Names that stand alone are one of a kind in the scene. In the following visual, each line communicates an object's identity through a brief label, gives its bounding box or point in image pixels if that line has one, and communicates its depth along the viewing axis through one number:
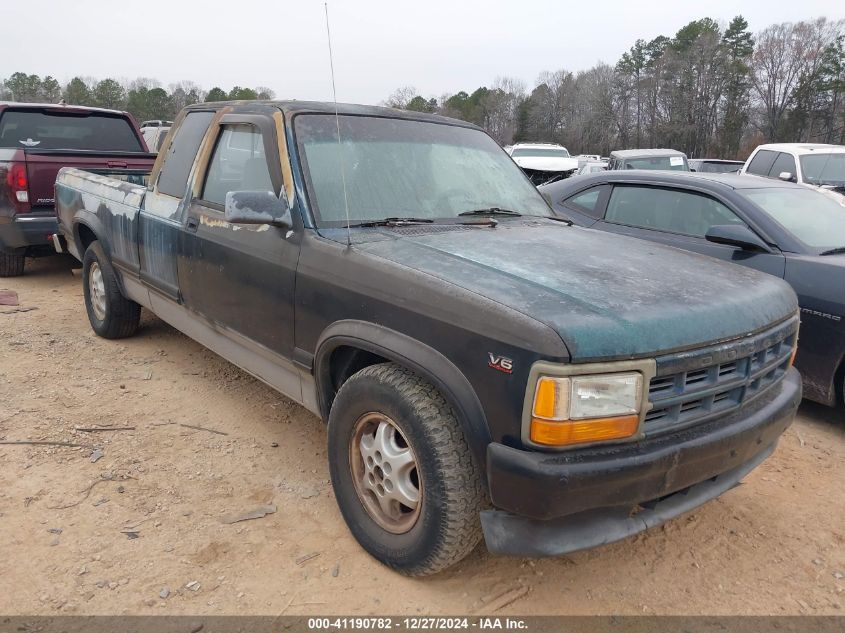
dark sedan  4.05
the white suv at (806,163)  8.93
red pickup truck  6.54
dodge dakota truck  2.07
